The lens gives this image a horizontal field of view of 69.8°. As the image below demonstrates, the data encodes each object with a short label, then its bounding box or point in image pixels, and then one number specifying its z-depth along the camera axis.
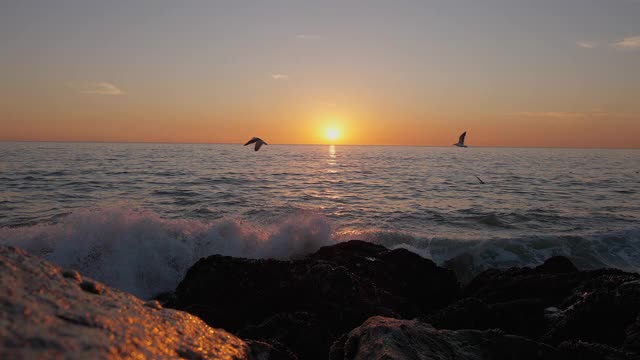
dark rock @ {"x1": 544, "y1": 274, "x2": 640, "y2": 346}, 4.16
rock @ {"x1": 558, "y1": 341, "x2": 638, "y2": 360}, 3.37
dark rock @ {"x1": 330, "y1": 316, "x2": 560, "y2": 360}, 3.04
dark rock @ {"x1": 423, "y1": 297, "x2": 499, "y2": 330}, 4.72
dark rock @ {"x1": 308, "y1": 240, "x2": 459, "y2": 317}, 7.15
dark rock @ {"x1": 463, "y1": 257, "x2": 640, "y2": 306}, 6.16
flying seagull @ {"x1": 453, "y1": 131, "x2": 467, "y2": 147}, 20.21
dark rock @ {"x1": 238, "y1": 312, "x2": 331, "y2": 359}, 4.13
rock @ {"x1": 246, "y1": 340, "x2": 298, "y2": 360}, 2.60
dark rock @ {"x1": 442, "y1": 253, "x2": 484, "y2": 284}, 10.60
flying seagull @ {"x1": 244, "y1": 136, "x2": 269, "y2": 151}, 14.69
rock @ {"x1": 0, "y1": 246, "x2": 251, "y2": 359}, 1.50
